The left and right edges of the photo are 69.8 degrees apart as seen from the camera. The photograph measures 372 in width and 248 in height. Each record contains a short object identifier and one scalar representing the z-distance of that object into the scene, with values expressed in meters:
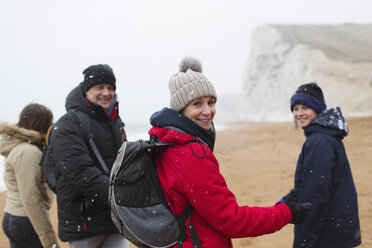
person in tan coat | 2.46
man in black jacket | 2.08
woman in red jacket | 1.35
